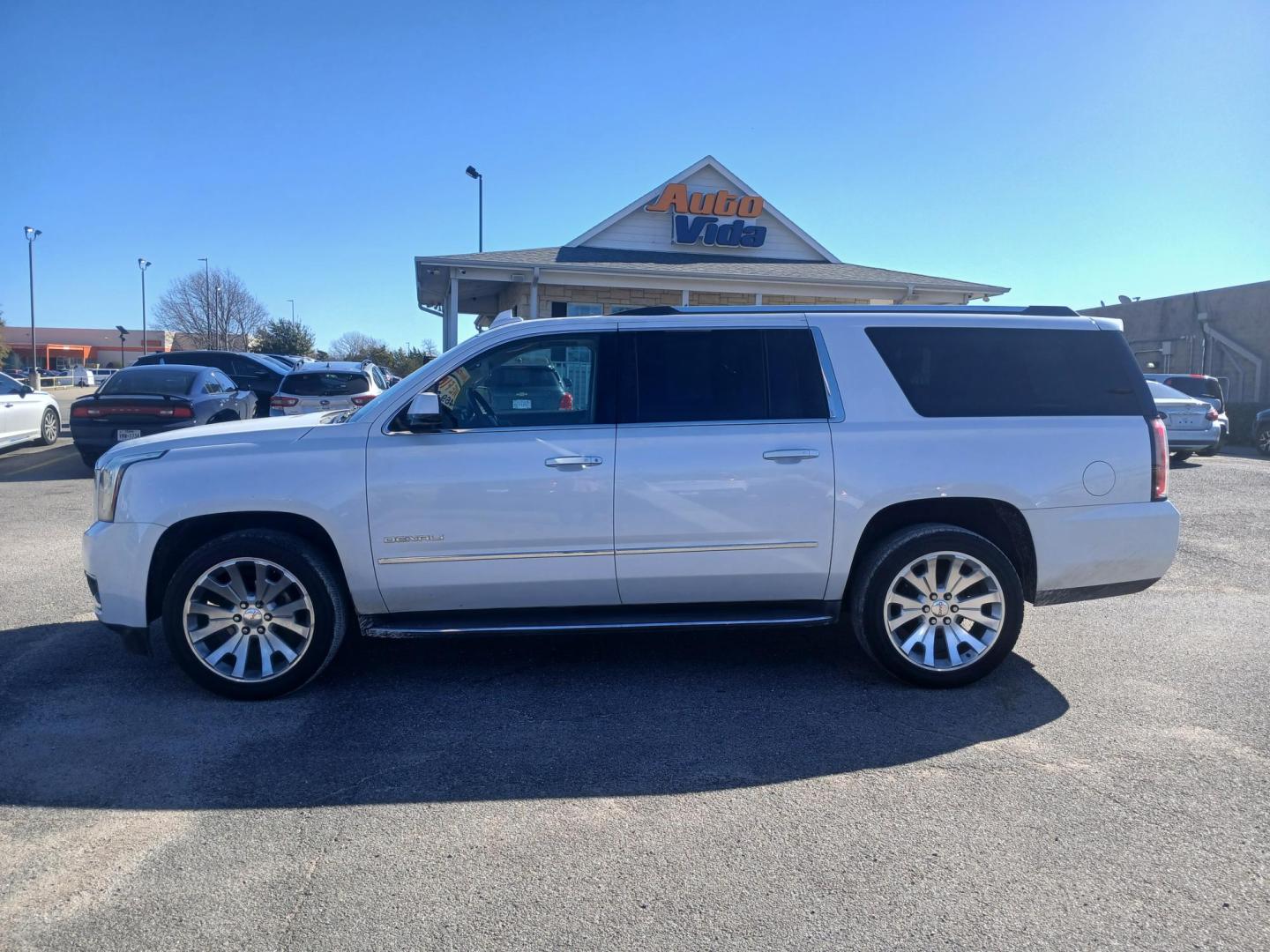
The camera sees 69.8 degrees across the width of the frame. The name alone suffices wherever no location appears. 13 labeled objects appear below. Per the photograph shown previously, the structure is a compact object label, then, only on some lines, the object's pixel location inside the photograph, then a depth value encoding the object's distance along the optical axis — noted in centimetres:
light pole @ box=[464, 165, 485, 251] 2889
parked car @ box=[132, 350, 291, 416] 1966
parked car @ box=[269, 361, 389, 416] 1395
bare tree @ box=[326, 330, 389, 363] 5827
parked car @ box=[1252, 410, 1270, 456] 1869
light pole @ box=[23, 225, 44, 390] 4382
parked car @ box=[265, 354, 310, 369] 2451
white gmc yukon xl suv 450
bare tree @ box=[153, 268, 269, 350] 5362
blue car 1198
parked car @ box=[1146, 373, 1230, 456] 1847
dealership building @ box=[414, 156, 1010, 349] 1655
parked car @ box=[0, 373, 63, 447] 1383
